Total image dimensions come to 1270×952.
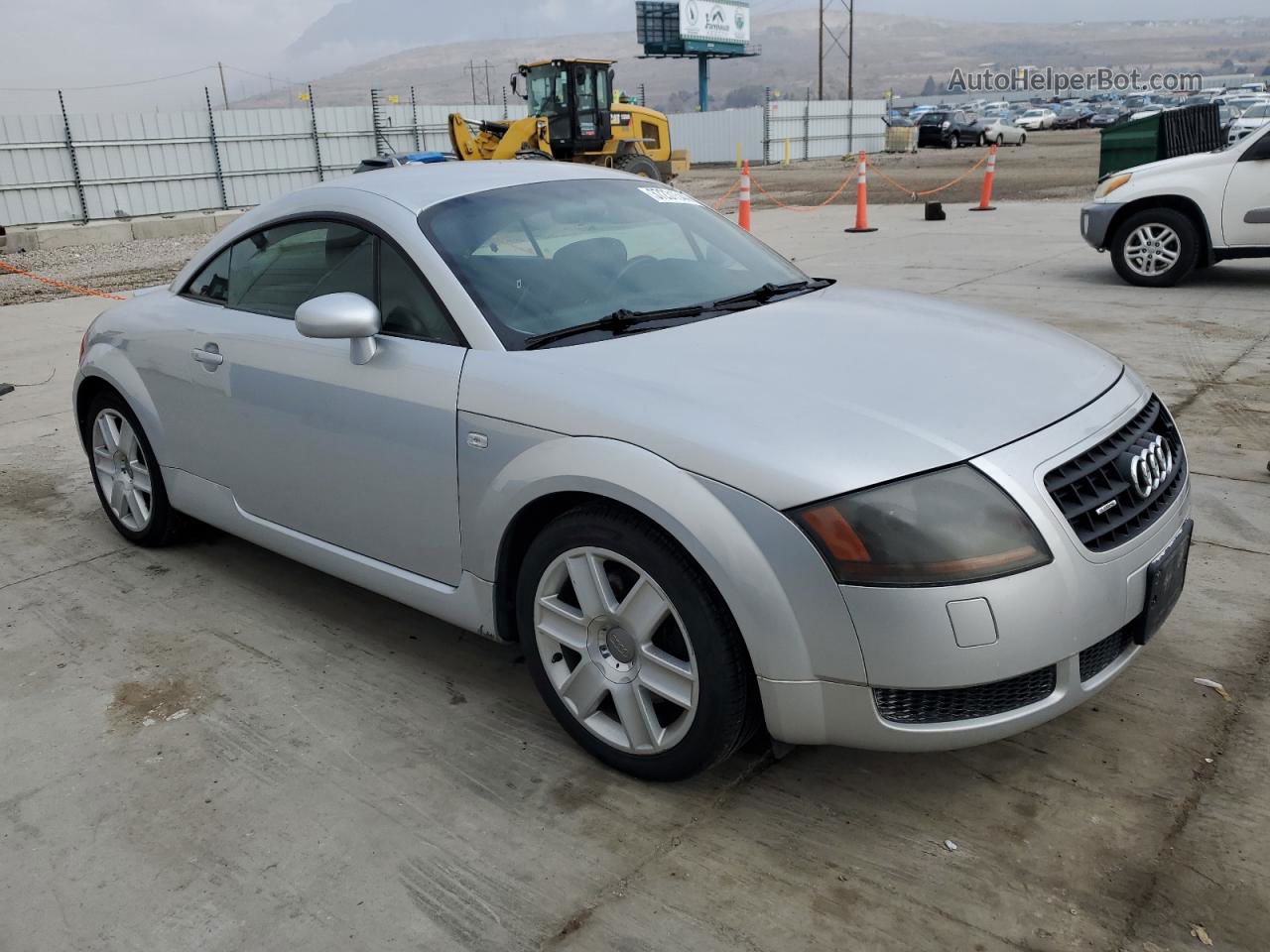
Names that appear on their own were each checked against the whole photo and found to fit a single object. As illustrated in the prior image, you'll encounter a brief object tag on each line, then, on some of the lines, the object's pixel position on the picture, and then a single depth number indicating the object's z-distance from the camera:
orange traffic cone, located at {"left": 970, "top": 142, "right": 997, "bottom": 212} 17.52
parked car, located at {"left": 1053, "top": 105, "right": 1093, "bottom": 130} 66.00
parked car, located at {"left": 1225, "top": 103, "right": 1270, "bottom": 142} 34.41
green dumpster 12.47
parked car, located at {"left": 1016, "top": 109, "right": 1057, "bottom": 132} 63.97
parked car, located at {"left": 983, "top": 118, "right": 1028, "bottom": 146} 47.53
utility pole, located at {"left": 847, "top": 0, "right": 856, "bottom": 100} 74.44
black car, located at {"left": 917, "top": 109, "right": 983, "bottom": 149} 48.09
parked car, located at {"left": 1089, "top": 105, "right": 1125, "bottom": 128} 61.65
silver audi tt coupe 2.31
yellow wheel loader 22.55
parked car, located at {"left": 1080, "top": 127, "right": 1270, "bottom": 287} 8.91
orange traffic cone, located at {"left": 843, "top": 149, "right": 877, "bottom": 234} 15.55
